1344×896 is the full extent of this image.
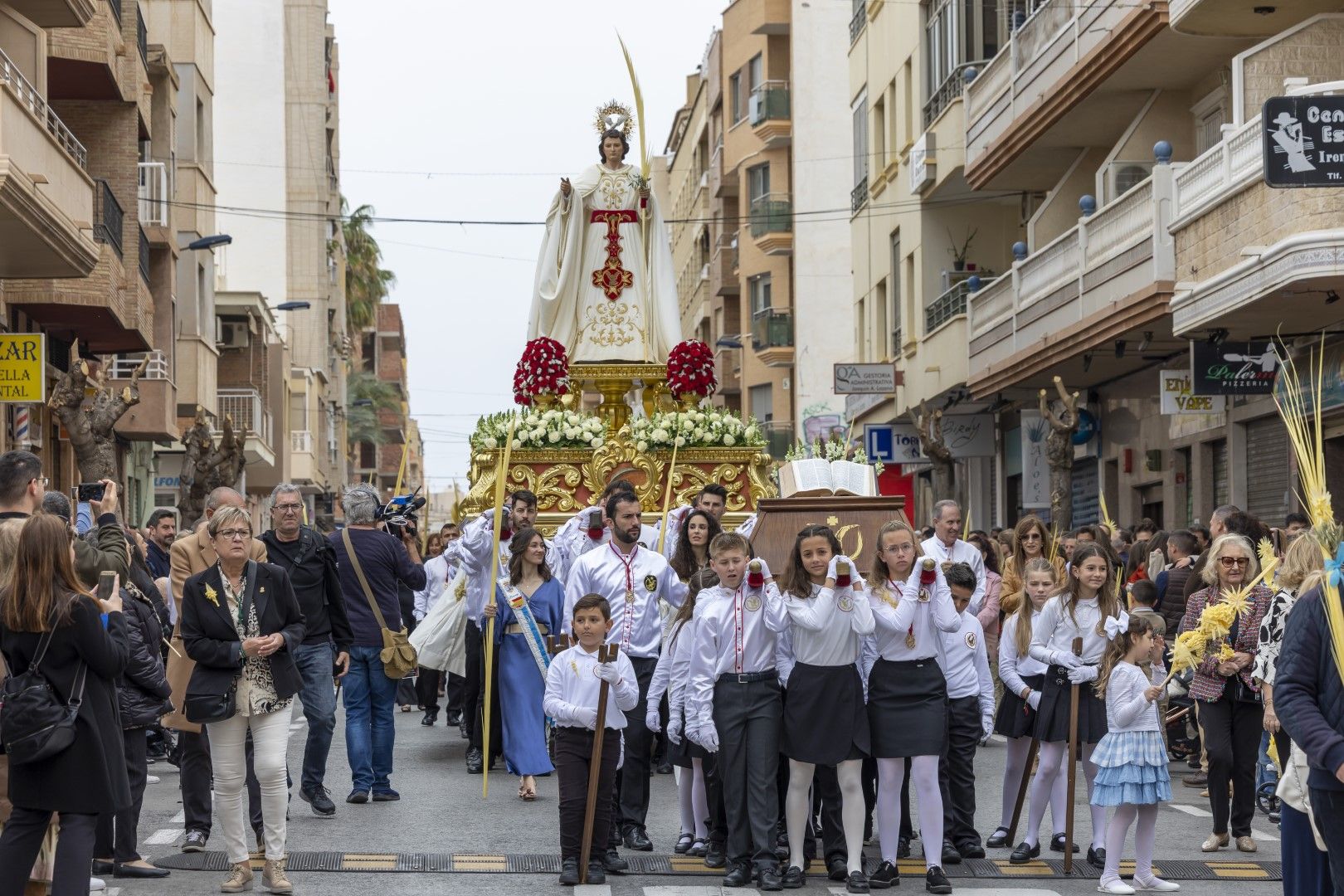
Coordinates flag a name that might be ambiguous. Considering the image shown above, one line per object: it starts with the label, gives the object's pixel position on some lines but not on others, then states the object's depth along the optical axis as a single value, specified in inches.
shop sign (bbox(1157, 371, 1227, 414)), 882.8
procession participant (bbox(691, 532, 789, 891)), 410.9
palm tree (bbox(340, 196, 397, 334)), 3142.2
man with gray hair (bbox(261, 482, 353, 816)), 485.7
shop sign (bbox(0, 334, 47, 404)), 804.0
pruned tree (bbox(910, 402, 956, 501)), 1278.3
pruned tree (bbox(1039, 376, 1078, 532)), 1008.2
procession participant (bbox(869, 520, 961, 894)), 413.4
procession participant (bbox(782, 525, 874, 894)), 403.5
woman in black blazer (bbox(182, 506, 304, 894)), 397.4
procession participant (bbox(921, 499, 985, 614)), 570.6
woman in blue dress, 553.6
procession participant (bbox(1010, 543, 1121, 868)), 442.9
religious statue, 826.8
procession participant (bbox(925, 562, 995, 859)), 452.4
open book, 578.9
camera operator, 531.2
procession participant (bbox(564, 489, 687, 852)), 487.5
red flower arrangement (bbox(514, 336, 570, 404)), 794.2
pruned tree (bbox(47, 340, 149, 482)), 927.7
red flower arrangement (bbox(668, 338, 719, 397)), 796.0
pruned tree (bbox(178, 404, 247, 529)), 1282.0
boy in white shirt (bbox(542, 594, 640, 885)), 415.5
